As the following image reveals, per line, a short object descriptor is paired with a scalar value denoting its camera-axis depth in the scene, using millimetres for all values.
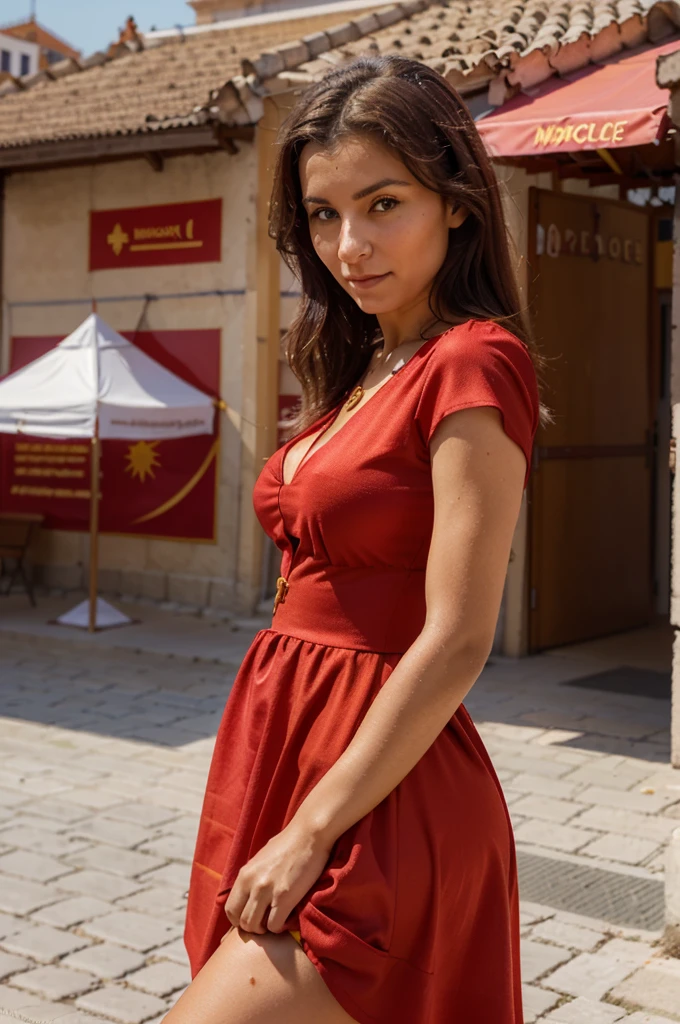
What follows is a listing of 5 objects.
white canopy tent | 10391
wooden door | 9781
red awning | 7242
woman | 1654
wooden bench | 12188
